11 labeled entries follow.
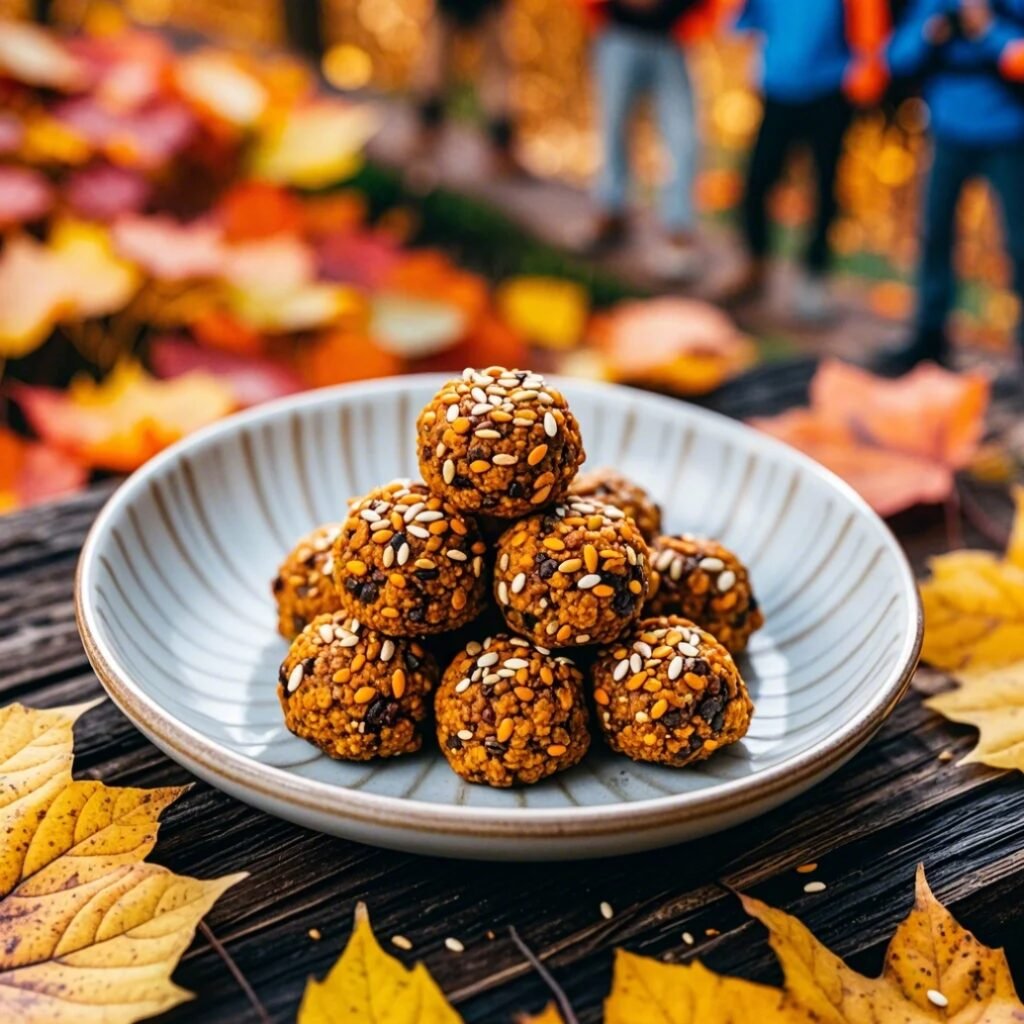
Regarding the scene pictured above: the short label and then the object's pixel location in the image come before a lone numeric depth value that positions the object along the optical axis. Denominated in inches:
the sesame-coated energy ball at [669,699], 13.6
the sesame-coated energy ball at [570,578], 13.5
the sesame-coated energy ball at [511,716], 13.4
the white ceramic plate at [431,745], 12.5
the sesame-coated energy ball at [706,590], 15.2
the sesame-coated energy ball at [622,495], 15.7
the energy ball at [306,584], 15.2
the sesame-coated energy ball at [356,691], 13.7
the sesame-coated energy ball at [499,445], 13.6
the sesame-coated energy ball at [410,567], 13.7
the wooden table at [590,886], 12.9
